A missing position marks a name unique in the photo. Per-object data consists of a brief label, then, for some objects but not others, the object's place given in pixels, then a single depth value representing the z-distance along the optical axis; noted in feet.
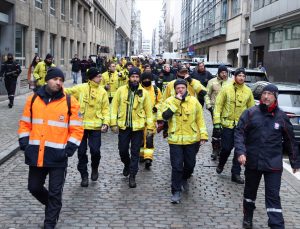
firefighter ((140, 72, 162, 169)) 26.96
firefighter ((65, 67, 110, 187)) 22.75
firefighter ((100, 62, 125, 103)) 40.09
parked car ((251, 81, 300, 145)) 32.70
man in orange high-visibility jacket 16.10
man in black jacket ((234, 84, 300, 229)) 16.53
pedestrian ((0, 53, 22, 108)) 48.73
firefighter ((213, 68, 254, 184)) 24.93
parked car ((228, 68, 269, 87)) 53.42
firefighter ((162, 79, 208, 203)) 20.65
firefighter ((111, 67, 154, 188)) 23.11
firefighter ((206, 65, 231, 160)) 30.35
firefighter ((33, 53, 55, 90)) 43.50
